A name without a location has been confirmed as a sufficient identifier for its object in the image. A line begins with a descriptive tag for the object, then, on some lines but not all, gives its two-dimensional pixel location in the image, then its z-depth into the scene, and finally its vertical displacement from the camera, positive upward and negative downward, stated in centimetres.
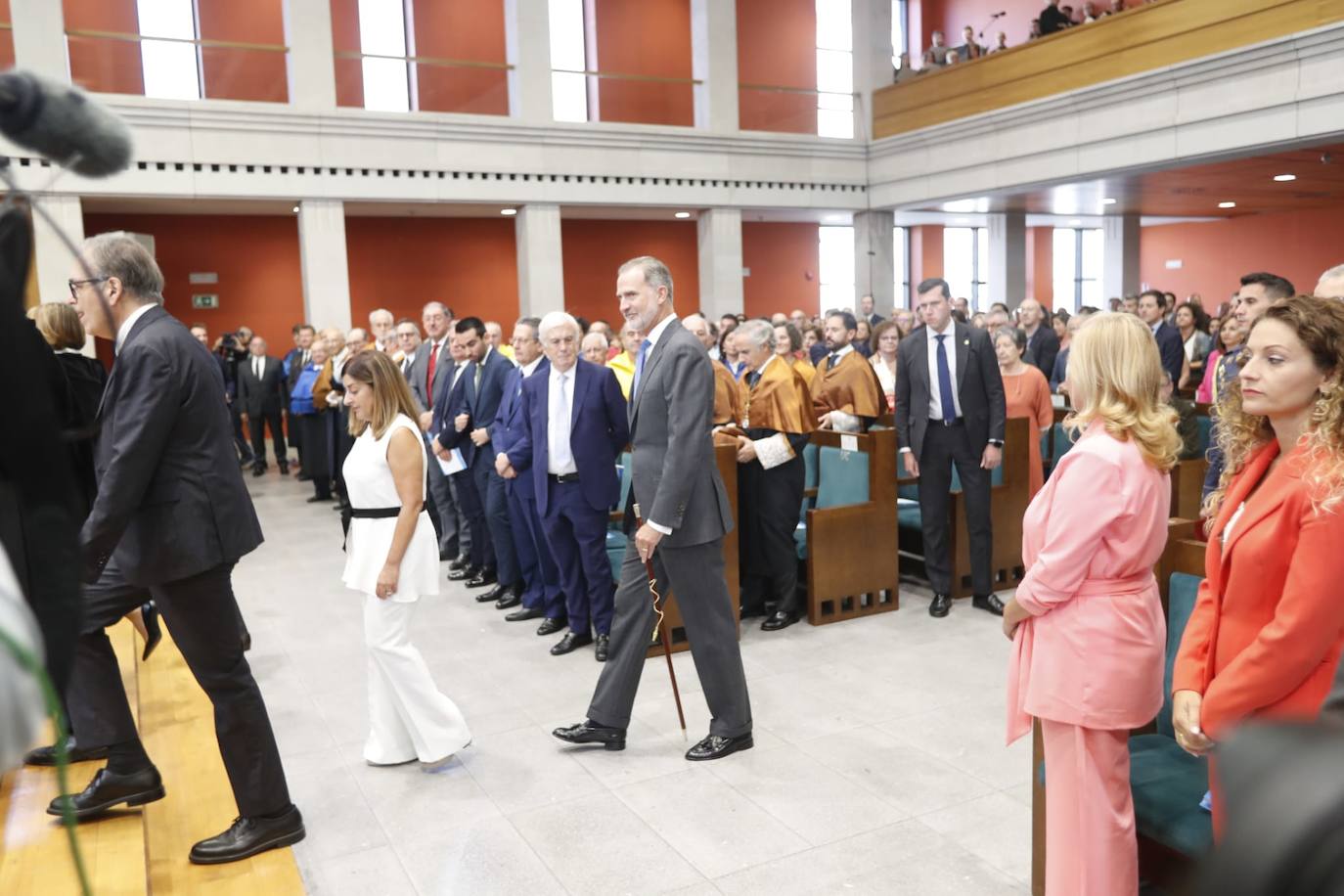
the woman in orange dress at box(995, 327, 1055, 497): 616 -46
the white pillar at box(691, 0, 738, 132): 1488 +375
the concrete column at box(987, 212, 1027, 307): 1709 +94
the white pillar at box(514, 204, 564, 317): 1422 +96
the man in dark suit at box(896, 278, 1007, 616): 544 -52
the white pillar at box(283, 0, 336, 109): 1252 +342
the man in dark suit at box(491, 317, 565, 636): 541 -97
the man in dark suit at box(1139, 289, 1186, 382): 838 -24
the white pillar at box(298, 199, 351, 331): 1285 +95
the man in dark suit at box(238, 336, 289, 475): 1205 -61
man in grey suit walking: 364 -70
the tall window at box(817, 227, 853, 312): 1938 +93
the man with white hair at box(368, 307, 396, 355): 829 +6
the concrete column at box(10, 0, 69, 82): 1111 +336
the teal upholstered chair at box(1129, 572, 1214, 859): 242 -116
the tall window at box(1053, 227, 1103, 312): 2286 +99
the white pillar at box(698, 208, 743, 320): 1538 +93
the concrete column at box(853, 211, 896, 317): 1623 +101
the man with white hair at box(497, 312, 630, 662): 484 -57
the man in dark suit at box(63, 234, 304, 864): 280 -46
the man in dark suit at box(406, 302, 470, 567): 708 -40
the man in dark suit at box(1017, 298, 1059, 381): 1076 -26
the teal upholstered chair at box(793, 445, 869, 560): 570 -89
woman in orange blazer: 192 -46
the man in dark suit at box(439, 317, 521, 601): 602 -56
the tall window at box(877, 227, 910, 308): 2078 +113
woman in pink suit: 237 -66
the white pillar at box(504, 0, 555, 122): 1370 +360
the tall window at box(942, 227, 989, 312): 2130 +107
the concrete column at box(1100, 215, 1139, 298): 1933 +102
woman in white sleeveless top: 364 -72
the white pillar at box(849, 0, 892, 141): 1595 +408
